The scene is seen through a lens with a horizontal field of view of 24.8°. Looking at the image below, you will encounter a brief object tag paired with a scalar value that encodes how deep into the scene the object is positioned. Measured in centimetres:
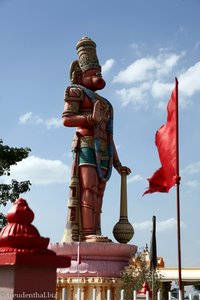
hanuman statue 1592
